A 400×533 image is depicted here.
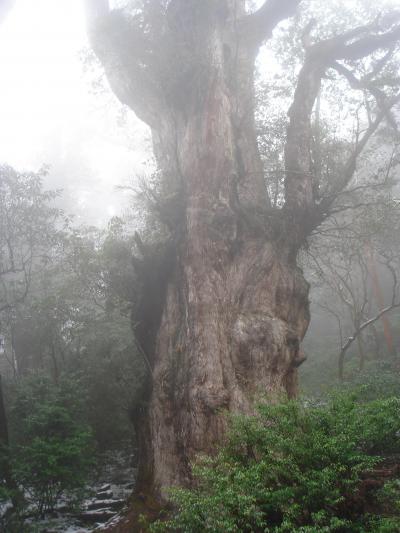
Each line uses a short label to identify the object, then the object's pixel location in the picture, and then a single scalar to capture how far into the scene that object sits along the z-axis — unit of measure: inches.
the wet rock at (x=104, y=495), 326.5
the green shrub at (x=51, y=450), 258.4
